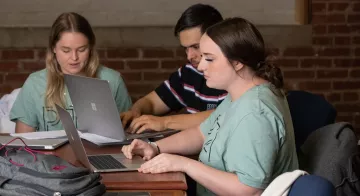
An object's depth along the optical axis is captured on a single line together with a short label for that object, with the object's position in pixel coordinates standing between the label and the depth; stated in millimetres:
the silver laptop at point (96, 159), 2168
